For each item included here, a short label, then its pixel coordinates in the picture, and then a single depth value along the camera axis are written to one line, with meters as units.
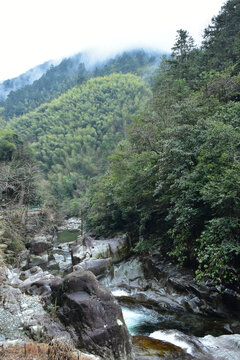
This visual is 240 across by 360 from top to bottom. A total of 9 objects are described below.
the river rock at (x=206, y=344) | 6.46
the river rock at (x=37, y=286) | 8.49
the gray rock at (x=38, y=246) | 21.56
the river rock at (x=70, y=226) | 37.68
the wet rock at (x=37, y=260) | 18.77
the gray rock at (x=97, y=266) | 14.27
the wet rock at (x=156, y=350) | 6.32
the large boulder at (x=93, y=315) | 5.84
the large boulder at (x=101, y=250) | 16.06
